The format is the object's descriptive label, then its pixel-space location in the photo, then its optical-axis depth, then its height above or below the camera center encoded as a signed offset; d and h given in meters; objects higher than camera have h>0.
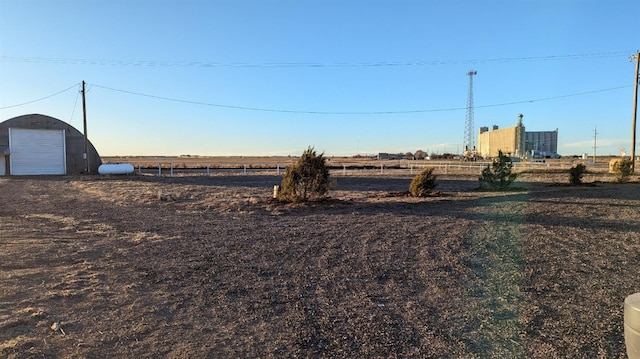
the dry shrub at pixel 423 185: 18.08 -1.07
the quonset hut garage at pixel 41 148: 40.34 +1.22
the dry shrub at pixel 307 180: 15.48 -0.72
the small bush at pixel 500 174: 20.67 -0.71
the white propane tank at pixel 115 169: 40.03 -0.82
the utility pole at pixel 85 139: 40.67 +2.05
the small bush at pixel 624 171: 25.81 -0.70
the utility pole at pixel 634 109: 34.53 +4.08
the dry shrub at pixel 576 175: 23.44 -0.85
